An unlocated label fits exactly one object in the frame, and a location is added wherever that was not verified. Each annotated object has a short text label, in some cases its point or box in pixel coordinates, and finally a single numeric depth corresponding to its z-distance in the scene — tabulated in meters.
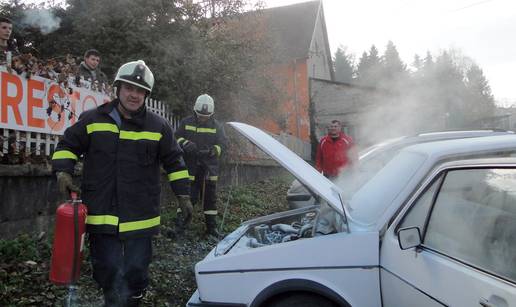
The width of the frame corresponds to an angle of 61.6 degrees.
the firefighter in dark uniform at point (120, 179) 3.12
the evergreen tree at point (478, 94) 23.61
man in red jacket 7.25
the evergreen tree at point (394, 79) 20.89
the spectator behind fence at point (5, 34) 5.26
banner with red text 4.80
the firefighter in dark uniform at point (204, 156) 6.15
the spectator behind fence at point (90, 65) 6.43
